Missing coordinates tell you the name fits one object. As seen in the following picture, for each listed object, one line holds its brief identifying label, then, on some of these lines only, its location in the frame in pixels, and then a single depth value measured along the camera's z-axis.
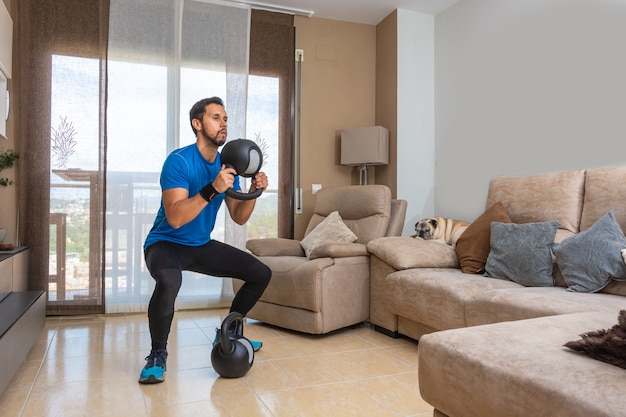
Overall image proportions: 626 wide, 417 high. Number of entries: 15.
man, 2.24
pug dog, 3.63
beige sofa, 1.09
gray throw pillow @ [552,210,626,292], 2.25
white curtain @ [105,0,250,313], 3.86
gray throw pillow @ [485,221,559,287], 2.55
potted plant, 3.62
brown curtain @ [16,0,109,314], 3.71
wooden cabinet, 2.05
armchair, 3.07
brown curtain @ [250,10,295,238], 4.40
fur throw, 1.13
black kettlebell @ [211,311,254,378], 2.29
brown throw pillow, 2.96
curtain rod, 4.29
